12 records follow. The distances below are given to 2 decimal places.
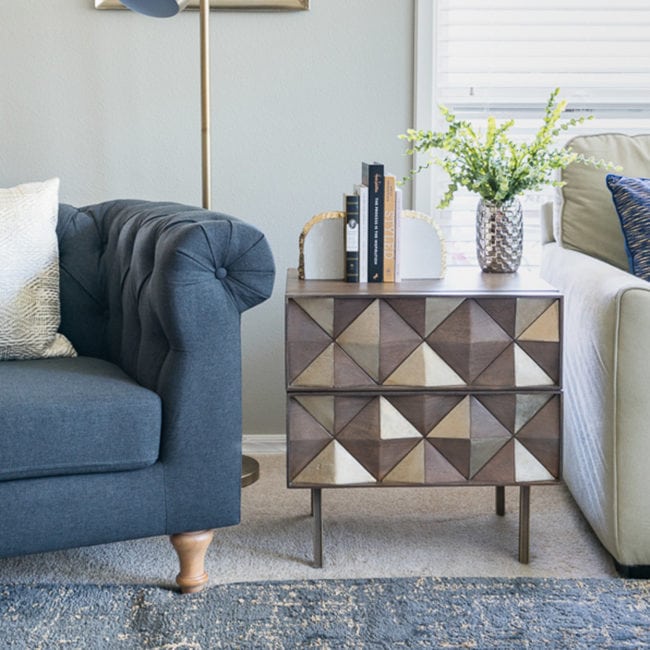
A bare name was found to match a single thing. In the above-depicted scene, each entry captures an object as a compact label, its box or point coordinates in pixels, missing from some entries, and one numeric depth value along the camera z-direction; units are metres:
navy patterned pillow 2.29
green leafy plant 2.34
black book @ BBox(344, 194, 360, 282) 2.26
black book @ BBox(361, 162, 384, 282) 2.25
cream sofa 1.98
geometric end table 2.09
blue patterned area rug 1.81
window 2.86
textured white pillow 2.27
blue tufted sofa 1.86
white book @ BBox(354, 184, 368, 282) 2.26
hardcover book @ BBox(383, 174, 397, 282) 2.26
